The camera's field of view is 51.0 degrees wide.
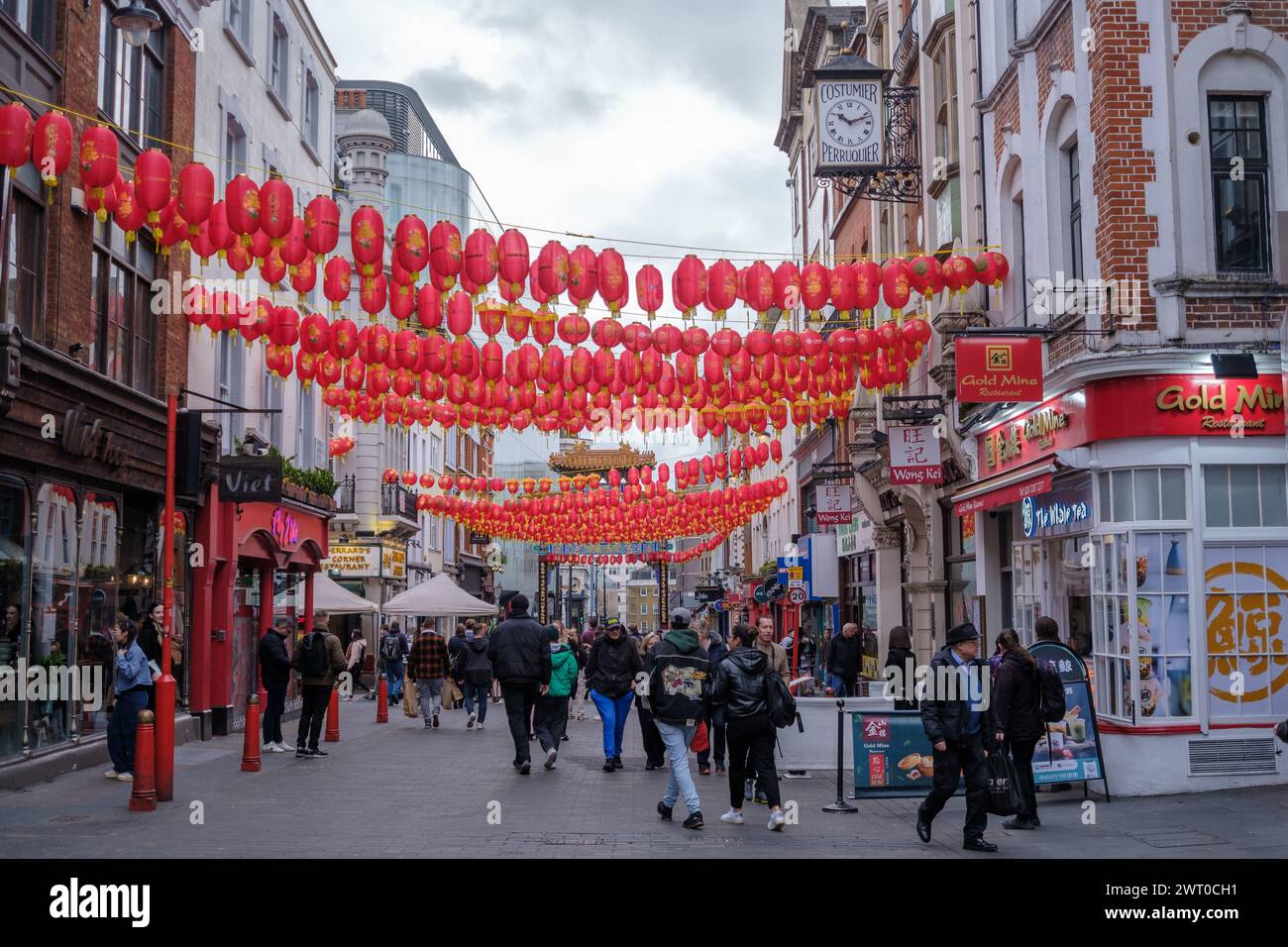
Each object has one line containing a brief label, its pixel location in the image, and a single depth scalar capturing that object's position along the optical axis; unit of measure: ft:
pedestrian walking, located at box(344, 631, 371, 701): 98.02
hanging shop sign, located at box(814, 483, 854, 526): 102.89
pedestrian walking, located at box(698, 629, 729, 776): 51.39
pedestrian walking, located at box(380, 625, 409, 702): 100.73
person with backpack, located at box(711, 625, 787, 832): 38.37
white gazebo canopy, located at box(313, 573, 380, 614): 91.04
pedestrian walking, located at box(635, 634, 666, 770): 55.47
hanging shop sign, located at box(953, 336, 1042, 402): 49.88
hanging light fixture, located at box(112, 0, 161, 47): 46.09
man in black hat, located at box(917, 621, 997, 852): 34.30
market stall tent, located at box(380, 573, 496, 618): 90.33
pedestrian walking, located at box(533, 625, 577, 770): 54.44
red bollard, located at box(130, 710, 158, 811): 40.50
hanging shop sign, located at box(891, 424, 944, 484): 72.79
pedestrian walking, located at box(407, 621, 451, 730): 77.51
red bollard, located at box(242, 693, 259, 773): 51.70
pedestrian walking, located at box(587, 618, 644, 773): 55.47
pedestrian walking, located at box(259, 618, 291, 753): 59.62
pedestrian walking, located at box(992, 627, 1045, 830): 37.91
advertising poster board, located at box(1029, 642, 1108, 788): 43.96
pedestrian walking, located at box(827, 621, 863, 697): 69.67
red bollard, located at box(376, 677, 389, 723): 81.62
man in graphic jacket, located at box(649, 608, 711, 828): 39.11
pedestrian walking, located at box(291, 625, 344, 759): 58.80
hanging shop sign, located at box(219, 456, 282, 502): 65.87
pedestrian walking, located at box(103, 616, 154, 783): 47.01
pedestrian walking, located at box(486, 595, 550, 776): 53.26
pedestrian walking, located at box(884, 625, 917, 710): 58.95
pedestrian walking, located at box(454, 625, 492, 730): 76.33
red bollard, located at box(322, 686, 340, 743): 68.03
